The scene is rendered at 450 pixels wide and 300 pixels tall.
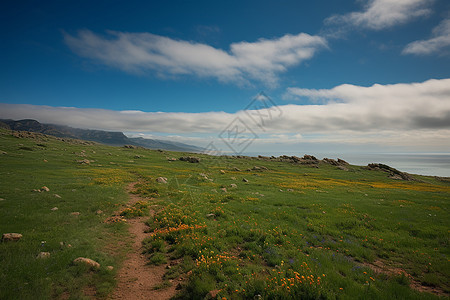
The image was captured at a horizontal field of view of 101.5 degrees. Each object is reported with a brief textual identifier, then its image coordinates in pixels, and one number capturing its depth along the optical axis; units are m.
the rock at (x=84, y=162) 46.77
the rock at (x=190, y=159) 78.33
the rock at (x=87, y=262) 8.55
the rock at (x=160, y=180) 31.94
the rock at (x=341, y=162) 107.66
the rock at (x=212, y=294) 6.94
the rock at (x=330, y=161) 104.95
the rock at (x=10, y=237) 9.58
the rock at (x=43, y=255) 8.58
